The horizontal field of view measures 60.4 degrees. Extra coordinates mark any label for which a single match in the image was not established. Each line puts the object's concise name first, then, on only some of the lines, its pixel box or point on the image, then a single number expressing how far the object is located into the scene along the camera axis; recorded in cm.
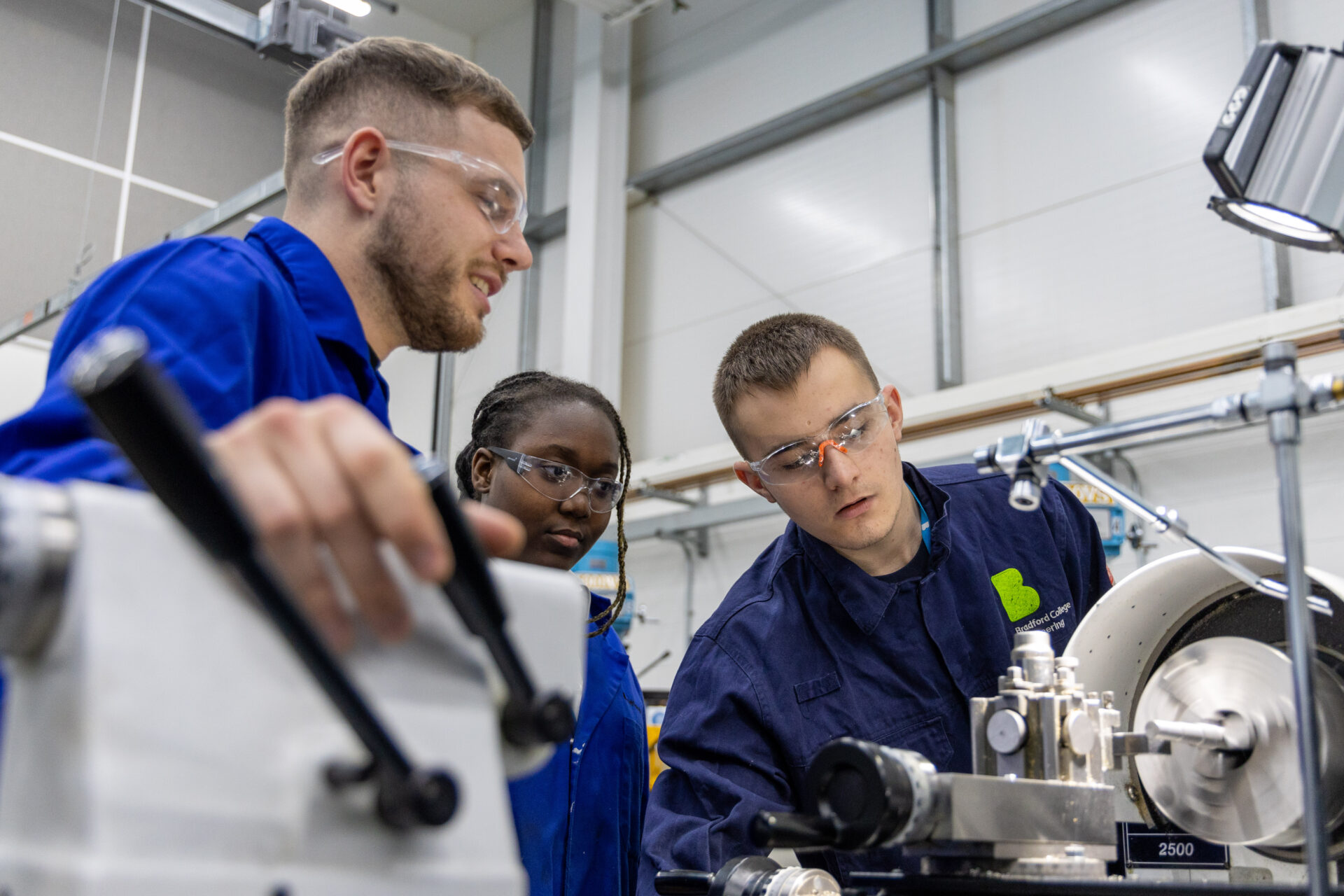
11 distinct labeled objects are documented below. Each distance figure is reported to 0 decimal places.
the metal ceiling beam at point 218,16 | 336
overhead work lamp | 88
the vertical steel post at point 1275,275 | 393
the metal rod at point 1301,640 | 66
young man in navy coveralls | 139
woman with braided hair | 154
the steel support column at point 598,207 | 600
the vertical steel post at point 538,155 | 648
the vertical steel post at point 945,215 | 488
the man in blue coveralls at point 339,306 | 44
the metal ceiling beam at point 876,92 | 474
